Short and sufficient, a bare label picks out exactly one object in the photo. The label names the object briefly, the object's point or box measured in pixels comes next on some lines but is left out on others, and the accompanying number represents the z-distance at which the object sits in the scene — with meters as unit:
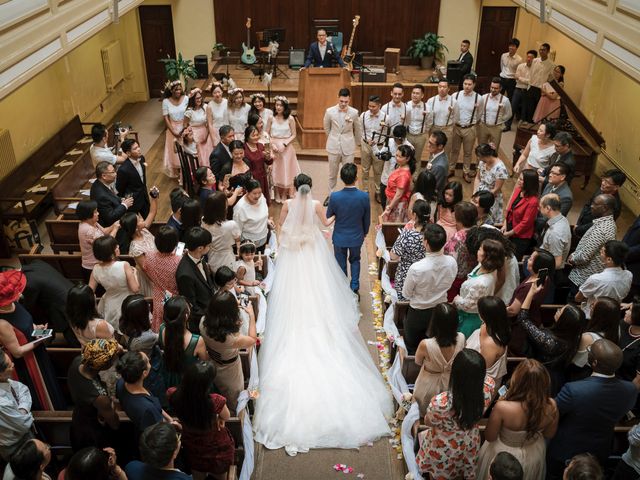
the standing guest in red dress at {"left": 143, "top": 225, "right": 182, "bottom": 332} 4.44
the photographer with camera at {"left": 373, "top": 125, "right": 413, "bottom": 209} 7.05
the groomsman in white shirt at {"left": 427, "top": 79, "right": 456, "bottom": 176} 8.05
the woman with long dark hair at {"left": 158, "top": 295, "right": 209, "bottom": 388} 3.57
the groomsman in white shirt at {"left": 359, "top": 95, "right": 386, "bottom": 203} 7.53
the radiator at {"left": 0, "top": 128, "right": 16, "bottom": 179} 7.62
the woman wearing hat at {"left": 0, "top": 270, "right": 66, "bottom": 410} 3.80
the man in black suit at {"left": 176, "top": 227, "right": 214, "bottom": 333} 4.37
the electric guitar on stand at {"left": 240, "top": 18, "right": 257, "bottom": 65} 11.66
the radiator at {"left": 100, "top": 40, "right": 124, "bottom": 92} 11.13
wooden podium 9.14
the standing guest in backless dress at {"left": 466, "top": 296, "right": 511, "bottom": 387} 3.63
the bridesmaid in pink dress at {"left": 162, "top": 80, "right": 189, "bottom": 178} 8.00
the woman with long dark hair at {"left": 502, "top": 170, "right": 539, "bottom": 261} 5.52
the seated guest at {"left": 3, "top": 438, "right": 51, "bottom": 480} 2.82
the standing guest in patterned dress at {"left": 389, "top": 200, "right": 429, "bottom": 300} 4.97
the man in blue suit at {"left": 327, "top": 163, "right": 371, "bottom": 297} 5.62
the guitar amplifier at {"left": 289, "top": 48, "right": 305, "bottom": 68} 11.85
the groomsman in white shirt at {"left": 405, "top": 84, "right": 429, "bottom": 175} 7.88
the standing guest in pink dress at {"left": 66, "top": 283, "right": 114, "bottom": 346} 3.74
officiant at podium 9.50
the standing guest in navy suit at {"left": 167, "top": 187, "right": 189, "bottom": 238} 5.13
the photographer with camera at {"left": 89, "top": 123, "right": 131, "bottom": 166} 6.61
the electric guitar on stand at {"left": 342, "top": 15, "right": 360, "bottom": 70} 11.01
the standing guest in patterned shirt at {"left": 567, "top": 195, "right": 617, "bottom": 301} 4.98
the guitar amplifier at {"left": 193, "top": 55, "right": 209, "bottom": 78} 11.36
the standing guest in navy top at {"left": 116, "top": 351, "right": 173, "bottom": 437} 3.20
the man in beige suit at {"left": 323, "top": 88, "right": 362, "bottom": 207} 7.50
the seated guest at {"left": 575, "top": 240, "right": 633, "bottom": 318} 4.36
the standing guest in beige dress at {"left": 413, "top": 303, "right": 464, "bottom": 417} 3.61
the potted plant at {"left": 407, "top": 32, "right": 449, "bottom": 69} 12.12
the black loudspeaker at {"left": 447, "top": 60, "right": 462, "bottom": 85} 10.55
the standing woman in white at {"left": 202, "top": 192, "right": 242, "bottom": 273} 4.95
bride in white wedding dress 4.43
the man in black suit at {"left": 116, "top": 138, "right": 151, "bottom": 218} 6.23
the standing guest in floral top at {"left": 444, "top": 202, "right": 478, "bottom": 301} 4.85
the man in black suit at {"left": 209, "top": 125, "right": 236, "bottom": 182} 6.77
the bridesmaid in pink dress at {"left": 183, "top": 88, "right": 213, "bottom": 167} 7.88
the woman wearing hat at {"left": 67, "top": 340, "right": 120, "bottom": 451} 3.31
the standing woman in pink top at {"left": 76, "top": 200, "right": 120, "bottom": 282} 4.89
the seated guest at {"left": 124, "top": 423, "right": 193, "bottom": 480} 2.79
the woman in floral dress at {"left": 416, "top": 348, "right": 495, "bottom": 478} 3.12
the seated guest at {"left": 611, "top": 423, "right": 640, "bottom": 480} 3.27
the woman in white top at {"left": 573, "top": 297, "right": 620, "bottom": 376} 3.76
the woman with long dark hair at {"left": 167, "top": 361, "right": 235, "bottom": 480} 3.16
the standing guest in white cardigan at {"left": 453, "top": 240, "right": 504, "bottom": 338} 4.16
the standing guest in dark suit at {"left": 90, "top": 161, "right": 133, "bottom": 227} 5.63
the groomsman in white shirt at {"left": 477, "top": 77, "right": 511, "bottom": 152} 8.11
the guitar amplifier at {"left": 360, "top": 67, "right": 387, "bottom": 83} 9.93
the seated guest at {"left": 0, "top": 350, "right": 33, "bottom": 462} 3.36
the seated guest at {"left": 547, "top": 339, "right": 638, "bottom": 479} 3.28
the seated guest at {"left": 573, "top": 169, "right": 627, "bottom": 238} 5.47
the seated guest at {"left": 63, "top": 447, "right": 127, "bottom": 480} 2.69
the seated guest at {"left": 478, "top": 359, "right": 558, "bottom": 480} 3.15
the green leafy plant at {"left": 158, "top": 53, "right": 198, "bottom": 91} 10.91
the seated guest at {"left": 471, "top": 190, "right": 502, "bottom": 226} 5.39
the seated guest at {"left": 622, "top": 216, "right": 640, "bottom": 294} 5.23
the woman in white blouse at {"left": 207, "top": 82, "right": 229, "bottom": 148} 7.84
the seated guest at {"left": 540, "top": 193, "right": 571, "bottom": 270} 5.02
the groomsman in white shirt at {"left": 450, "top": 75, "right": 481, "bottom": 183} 8.13
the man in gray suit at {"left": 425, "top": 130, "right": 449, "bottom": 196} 6.49
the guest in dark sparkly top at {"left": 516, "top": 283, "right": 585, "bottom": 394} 3.61
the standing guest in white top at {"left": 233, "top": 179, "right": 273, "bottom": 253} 5.62
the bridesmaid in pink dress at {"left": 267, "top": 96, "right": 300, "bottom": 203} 7.62
